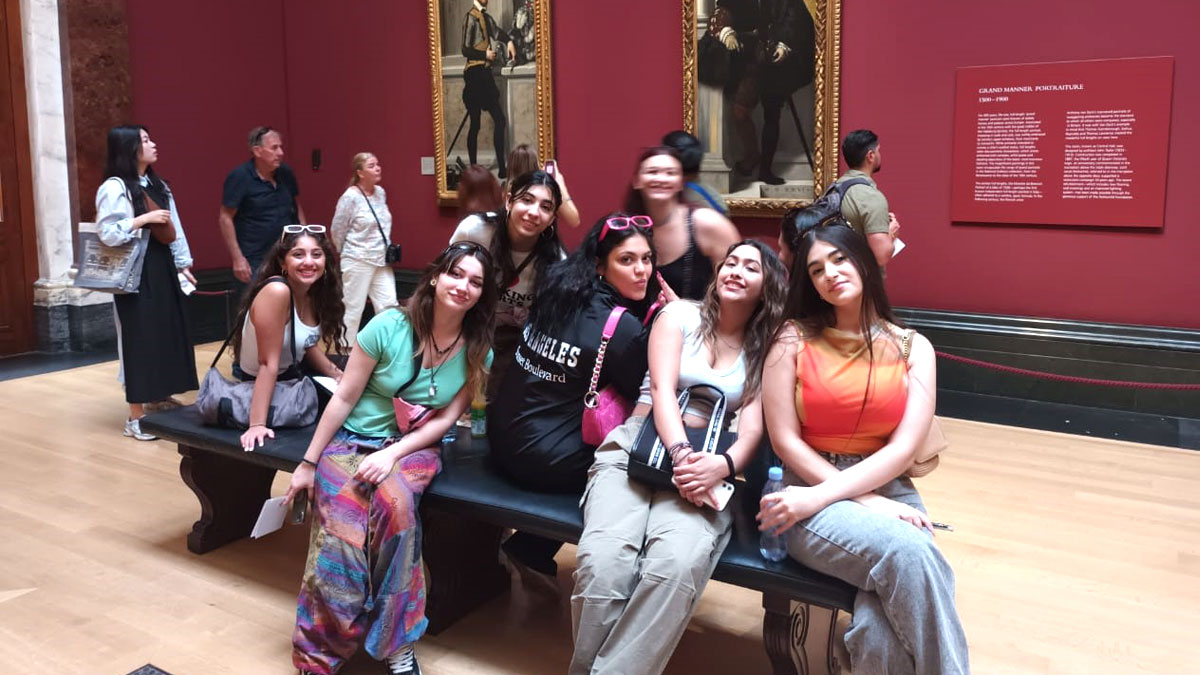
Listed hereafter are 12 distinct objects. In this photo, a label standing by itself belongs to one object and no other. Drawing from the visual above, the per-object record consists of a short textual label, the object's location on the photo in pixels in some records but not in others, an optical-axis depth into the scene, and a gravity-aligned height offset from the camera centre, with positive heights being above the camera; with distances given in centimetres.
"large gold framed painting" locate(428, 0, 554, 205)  878 +101
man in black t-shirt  768 -6
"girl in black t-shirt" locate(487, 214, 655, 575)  339 -54
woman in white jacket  777 -34
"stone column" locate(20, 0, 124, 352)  869 +3
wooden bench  294 -114
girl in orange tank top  273 -69
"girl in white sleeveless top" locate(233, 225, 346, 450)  418 -52
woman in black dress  617 -49
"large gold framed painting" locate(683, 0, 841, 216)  724 +73
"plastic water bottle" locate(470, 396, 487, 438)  422 -95
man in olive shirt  579 -4
